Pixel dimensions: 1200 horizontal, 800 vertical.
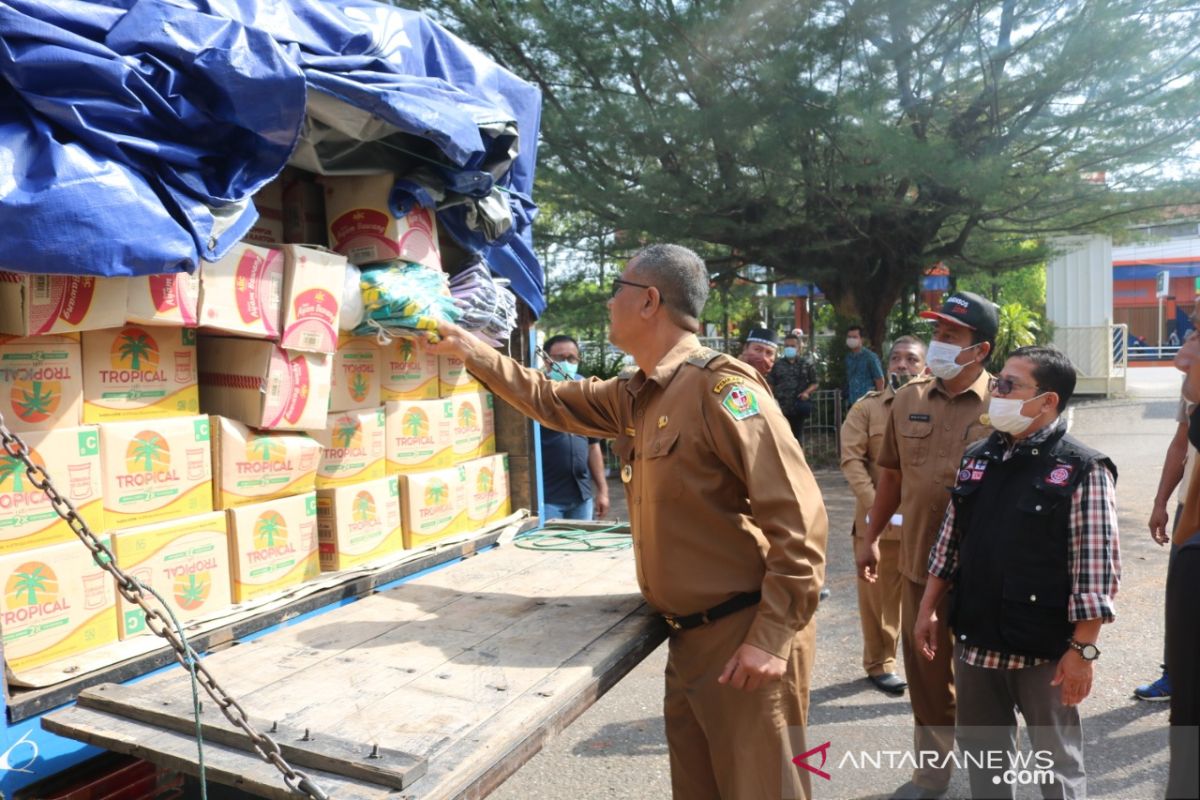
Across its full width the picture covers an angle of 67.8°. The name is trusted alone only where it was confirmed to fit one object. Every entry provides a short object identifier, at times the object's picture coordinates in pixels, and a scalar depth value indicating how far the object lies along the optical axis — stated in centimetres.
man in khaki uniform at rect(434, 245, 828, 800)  242
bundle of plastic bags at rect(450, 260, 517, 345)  349
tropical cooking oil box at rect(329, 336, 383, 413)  316
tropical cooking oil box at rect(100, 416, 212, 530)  239
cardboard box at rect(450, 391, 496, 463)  365
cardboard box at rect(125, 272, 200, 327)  235
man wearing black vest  279
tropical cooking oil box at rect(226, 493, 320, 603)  272
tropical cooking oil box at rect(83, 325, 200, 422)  240
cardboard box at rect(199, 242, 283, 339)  259
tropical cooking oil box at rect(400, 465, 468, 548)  335
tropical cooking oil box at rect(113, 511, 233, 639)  241
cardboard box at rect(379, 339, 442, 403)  337
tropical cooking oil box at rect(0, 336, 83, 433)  217
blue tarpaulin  200
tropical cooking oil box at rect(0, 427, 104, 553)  212
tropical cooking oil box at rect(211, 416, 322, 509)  270
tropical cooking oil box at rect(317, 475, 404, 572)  309
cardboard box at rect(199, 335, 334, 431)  280
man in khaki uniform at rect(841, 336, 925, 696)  488
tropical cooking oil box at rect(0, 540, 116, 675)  210
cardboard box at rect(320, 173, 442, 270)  316
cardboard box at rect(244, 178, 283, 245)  318
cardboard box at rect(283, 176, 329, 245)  329
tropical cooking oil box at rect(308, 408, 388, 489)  313
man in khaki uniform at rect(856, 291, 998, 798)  364
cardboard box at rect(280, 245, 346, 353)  283
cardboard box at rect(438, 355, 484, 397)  360
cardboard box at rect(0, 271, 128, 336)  212
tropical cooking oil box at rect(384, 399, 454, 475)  334
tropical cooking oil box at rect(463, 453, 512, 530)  370
